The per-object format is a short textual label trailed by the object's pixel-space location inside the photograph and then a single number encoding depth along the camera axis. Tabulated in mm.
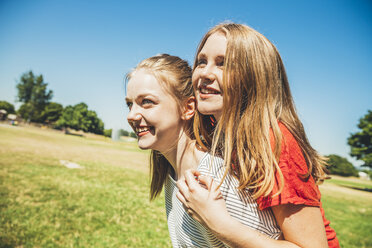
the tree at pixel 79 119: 77750
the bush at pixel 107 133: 85419
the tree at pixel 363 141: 35938
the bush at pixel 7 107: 91688
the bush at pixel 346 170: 65938
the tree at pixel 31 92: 69938
